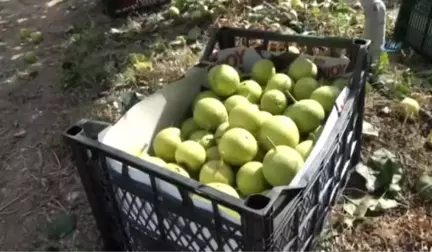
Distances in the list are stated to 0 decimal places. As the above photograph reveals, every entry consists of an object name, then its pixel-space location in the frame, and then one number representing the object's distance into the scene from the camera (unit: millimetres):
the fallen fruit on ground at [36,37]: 3604
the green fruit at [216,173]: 1506
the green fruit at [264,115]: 1647
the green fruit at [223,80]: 1778
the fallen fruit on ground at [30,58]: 3340
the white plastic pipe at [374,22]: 2195
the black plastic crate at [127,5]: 3639
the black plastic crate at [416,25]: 2652
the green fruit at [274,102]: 1720
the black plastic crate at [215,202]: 1231
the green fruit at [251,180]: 1478
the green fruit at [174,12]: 3475
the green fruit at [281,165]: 1394
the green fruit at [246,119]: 1623
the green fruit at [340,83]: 1771
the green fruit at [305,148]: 1523
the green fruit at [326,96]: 1696
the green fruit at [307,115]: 1641
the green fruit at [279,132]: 1544
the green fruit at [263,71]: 1863
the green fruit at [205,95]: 1821
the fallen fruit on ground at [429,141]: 2174
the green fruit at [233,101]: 1728
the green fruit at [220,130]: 1655
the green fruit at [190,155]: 1562
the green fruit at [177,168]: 1504
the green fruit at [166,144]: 1635
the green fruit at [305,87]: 1776
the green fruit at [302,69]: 1814
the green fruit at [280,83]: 1778
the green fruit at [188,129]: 1739
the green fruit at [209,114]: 1685
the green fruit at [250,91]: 1795
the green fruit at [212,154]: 1608
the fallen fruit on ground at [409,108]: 2291
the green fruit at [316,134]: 1607
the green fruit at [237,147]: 1521
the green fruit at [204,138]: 1651
